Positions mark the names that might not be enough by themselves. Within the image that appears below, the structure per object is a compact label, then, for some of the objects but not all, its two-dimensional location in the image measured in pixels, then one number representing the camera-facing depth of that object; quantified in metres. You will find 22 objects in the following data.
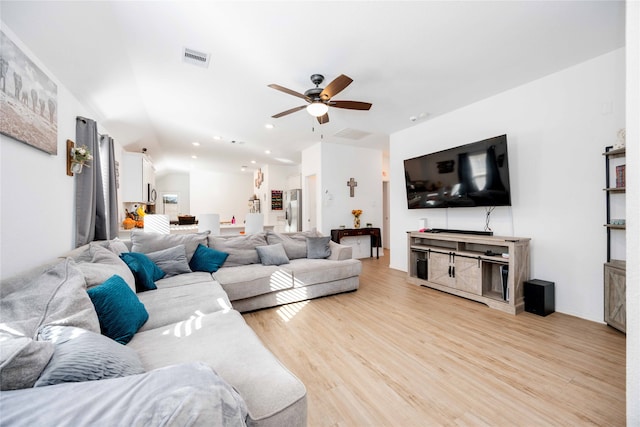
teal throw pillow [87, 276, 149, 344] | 1.38
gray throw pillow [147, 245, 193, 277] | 2.87
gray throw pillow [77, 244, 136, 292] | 1.55
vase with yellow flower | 5.89
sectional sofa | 0.63
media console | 2.87
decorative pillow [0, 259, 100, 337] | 0.98
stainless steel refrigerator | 6.96
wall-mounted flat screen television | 3.14
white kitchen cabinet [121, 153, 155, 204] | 4.83
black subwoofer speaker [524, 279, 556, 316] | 2.73
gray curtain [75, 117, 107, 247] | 2.76
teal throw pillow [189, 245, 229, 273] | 3.09
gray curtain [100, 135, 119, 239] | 3.61
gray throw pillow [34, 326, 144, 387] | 0.74
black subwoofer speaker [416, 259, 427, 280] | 3.87
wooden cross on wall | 5.91
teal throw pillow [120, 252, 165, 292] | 2.33
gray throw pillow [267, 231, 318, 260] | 3.84
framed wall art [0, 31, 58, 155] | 1.61
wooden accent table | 5.57
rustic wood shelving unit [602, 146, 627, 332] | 2.26
